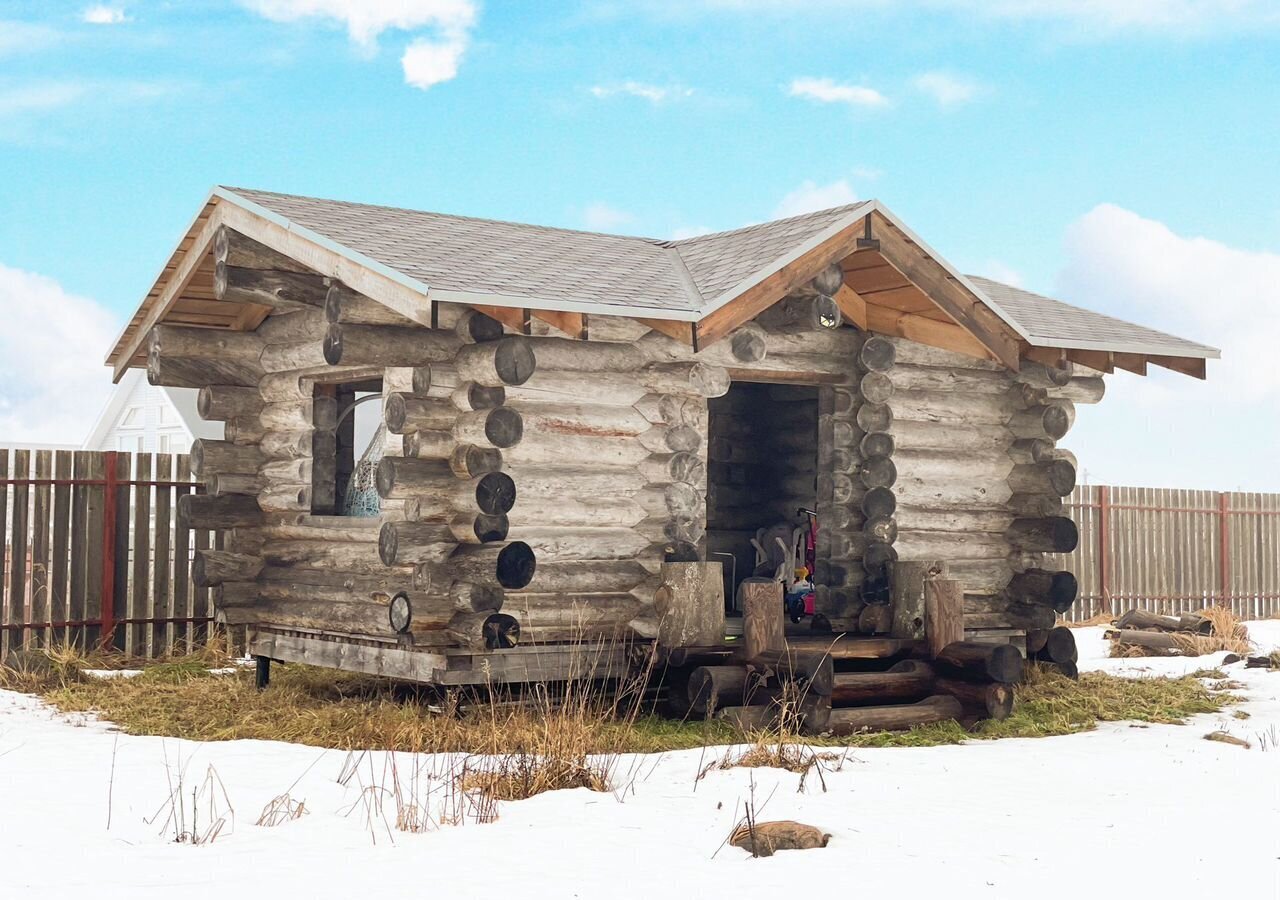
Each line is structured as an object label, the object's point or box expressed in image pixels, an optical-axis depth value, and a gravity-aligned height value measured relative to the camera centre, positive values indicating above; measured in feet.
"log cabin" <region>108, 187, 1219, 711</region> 35.99 +2.07
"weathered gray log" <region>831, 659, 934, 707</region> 38.42 -4.53
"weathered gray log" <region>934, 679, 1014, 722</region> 38.60 -4.81
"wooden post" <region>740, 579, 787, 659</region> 37.22 -2.70
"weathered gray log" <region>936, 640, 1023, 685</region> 38.32 -3.86
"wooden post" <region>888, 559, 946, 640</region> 40.81 -2.33
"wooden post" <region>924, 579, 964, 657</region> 40.01 -2.74
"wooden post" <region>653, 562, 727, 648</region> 37.27 -2.38
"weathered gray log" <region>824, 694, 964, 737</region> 37.22 -5.20
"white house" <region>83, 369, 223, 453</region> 107.24 +6.23
